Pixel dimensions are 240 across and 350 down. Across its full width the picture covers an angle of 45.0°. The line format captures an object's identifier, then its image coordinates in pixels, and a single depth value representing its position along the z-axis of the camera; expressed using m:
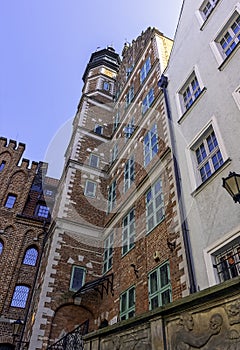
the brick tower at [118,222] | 9.42
